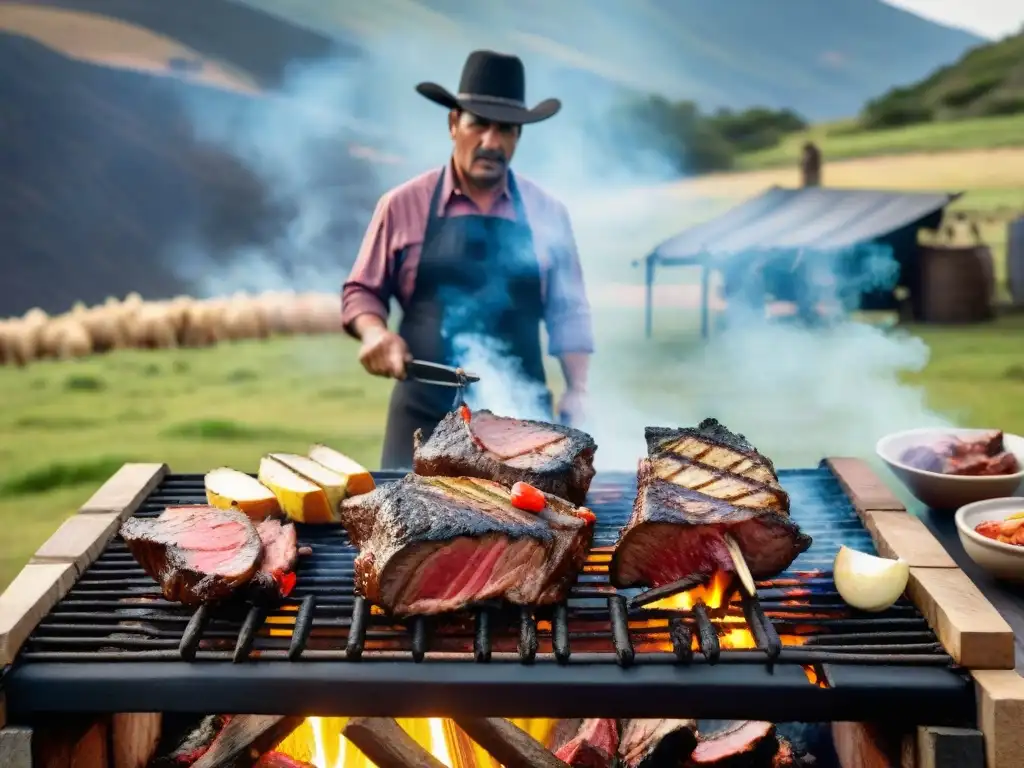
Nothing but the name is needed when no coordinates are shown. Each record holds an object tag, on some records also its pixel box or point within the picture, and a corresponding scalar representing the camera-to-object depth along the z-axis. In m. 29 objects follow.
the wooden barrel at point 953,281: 10.05
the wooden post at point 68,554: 2.68
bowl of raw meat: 3.60
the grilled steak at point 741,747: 3.10
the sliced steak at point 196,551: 2.76
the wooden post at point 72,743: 2.67
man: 5.05
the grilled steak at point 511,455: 3.25
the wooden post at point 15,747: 2.54
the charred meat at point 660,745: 3.03
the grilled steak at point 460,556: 2.70
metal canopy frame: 9.70
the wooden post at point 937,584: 2.48
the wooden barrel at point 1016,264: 10.10
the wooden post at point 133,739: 3.21
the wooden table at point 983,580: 2.90
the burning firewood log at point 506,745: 2.76
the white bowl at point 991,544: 3.02
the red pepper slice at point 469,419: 3.35
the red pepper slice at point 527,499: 2.93
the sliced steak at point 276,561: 2.83
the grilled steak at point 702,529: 2.84
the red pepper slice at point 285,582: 2.90
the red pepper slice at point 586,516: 2.94
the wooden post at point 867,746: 2.74
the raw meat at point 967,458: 3.65
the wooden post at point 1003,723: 2.34
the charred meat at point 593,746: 3.11
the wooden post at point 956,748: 2.40
